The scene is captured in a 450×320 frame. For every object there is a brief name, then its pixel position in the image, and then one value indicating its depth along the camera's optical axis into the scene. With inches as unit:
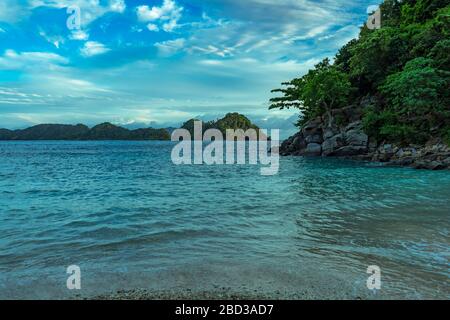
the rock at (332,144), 1601.9
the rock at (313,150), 1715.1
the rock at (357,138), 1489.9
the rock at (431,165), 1020.5
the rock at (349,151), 1480.1
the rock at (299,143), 1892.3
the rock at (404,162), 1133.2
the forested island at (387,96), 1180.5
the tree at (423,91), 1153.4
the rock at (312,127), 1836.9
